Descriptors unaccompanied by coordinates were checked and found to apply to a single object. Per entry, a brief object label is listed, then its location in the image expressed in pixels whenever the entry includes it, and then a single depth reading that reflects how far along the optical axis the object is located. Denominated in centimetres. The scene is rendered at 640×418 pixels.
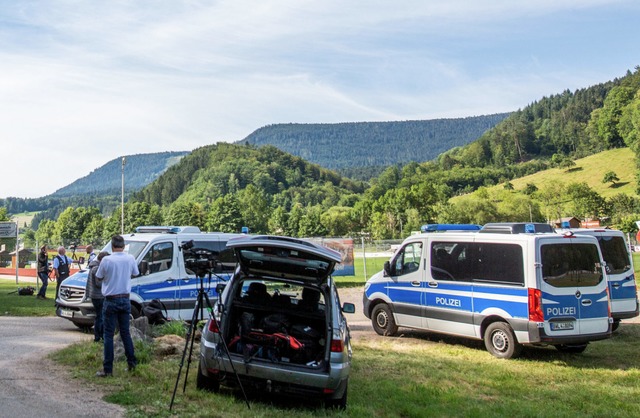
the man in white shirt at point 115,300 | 854
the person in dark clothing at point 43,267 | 2266
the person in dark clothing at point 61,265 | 2012
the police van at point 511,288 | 1145
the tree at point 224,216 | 11900
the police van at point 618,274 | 1443
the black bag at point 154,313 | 1242
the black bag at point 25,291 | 2398
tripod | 745
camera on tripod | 773
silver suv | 749
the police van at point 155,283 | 1359
